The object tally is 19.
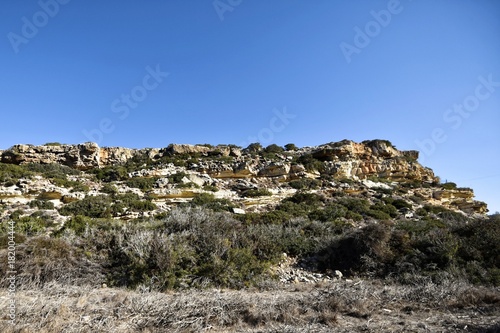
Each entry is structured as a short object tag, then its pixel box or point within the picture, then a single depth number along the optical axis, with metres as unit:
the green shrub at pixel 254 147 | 32.81
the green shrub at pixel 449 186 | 24.24
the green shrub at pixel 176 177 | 18.61
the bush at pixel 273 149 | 31.14
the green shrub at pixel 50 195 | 13.58
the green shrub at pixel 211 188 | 17.79
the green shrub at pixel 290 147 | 34.81
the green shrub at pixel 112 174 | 20.33
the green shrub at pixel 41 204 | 12.16
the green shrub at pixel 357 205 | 14.27
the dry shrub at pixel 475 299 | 4.27
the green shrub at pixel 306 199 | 15.72
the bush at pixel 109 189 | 15.86
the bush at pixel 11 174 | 14.98
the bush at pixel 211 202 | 13.39
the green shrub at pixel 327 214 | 11.74
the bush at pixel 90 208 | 11.63
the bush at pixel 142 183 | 17.43
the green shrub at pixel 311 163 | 23.31
